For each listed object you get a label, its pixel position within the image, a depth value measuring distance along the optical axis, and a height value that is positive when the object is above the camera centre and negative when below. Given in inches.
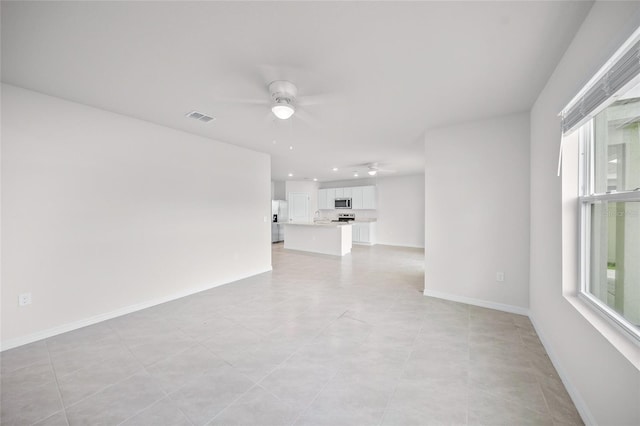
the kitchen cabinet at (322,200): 387.5 +17.6
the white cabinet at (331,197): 379.5 +21.9
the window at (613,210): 49.4 +0.0
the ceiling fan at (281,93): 81.0 +47.0
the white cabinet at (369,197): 345.6 +19.8
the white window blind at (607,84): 43.4 +26.8
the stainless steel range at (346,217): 373.4 -10.1
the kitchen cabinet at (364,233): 346.0 -32.7
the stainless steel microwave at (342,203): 365.5 +11.9
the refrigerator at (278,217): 379.9 -10.1
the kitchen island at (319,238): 274.4 -32.8
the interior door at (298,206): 398.6 +7.1
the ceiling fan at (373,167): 250.0 +47.2
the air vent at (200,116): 118.1 +48.5
